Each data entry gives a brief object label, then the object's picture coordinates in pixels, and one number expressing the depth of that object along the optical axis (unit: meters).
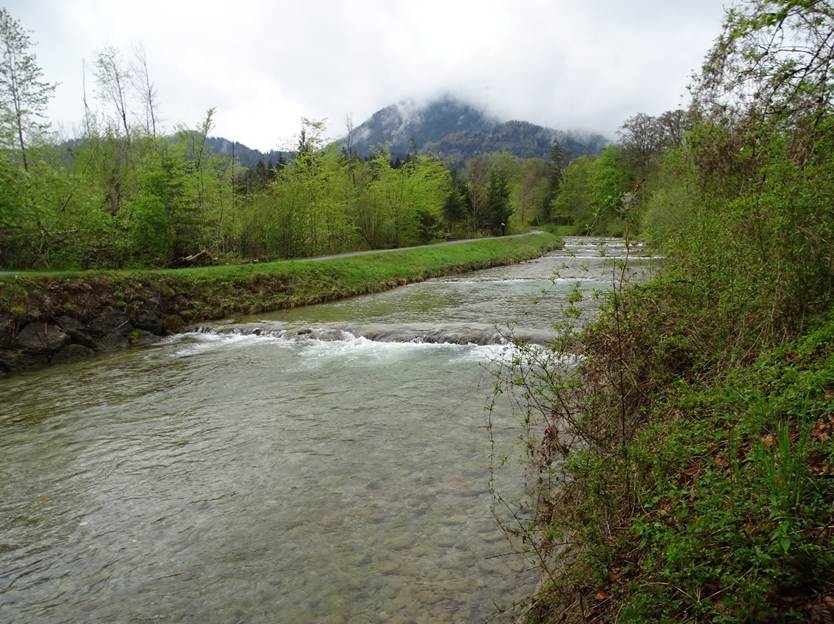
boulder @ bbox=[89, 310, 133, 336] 14.56
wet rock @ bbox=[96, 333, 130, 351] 14.38
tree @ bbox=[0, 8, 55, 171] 19.36
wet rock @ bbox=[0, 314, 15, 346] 12.71
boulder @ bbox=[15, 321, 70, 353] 12.93
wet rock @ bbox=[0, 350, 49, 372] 12.39
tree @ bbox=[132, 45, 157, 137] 29.47
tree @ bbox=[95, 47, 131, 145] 28.78
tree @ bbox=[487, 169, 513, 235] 56.09
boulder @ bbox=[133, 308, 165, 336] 15.72
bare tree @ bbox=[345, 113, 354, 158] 47.20
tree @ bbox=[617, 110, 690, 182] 60.06
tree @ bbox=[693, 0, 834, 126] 4.84
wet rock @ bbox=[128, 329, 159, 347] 15.15
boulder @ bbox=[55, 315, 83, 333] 13.84
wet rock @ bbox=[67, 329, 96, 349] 13.87
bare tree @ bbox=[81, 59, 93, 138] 30.19
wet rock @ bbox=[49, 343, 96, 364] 13.27
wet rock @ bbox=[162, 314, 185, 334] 16.46
